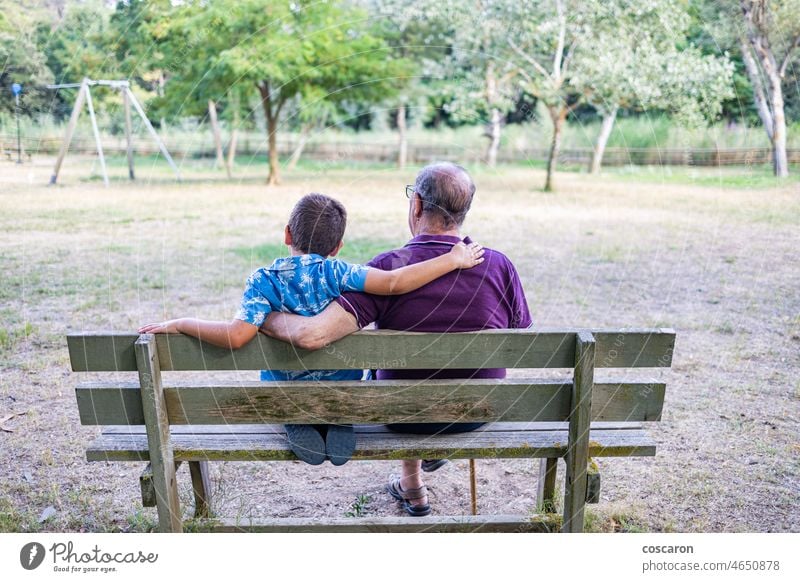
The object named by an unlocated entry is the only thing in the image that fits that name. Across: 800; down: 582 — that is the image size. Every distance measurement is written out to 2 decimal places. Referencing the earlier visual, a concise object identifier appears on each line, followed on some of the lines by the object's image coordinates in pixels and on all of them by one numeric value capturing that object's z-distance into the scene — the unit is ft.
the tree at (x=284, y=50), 47.55
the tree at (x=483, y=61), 52.47
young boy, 9.07
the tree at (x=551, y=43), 48.29
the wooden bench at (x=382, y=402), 8.55
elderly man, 9.22
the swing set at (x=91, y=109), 45.70
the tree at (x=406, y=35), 60.70
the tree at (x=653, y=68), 37.37
